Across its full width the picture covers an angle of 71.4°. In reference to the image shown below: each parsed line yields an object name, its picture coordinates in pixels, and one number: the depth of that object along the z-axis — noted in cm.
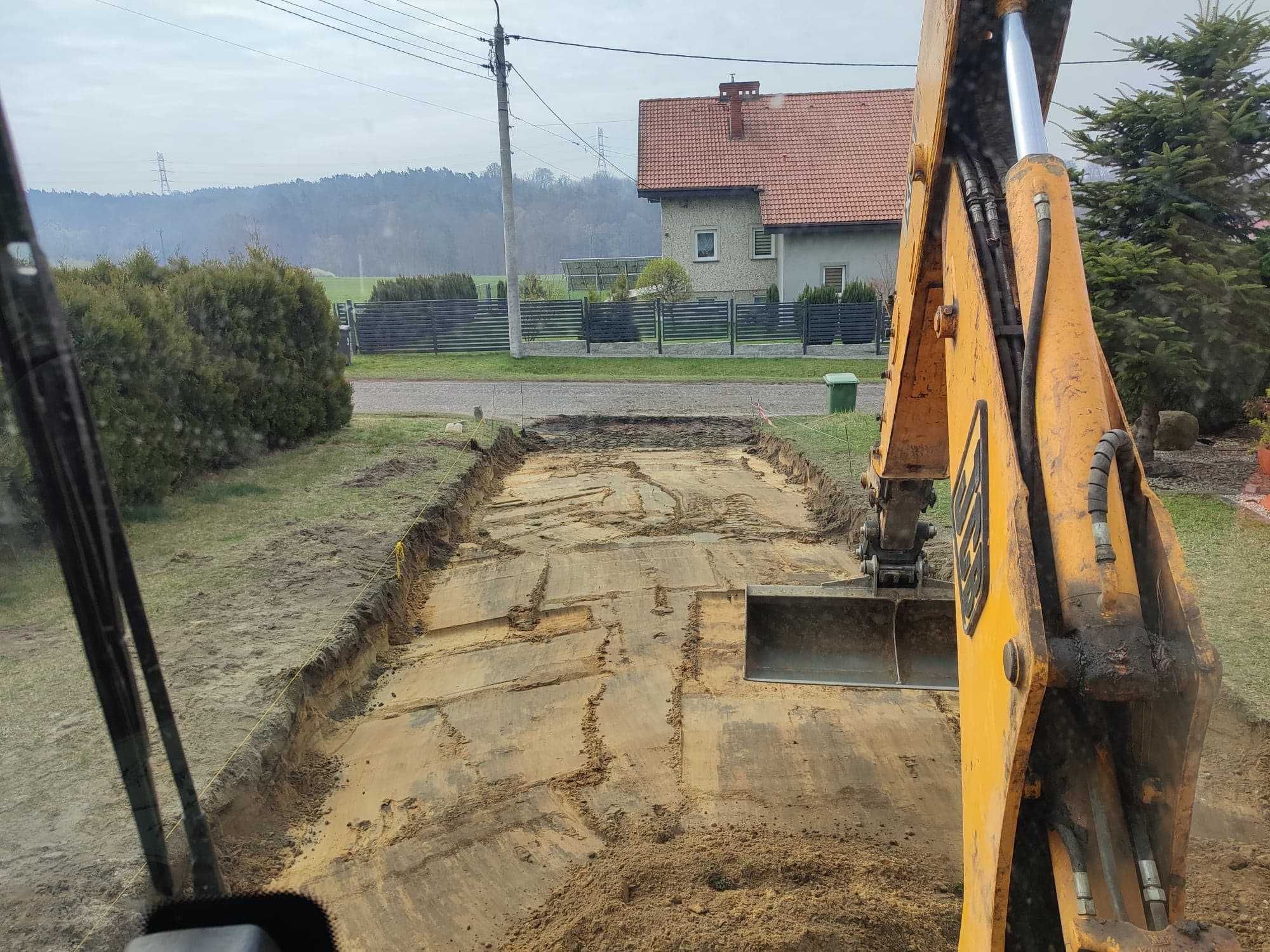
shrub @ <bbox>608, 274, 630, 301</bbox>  2444
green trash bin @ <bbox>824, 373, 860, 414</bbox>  1318
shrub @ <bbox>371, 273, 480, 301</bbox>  2445
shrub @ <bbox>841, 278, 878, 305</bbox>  2191
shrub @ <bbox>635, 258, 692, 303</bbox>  2445
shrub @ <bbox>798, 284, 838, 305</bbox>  2214
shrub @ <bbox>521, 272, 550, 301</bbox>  2743
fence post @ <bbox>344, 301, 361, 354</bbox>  2325
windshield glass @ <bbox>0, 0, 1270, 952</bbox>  171
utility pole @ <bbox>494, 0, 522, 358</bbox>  1922
